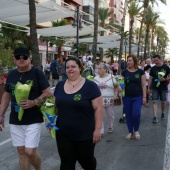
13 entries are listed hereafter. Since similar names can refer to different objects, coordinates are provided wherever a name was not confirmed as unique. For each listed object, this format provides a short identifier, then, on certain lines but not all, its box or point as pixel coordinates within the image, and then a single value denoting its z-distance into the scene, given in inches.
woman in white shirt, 262.1
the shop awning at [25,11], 538.1
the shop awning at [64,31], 818.2
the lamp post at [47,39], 1333.7
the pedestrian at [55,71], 725.5
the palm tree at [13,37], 959.8
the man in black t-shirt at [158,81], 324.4
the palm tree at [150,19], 1958.3
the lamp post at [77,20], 663.8
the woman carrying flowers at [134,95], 257.1
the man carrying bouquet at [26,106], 146.0
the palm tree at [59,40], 1307.8
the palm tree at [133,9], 1636.3
